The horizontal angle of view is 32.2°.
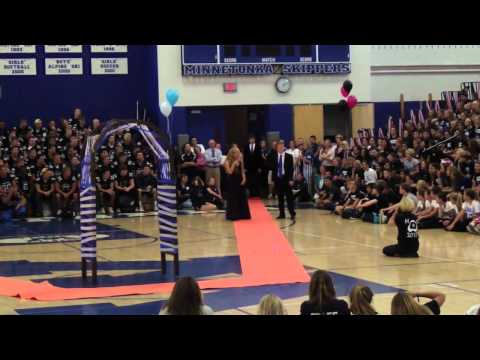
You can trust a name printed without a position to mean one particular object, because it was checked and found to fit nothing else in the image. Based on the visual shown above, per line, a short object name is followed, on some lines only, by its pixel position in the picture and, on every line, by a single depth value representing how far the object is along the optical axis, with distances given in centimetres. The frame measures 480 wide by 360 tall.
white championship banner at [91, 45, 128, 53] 2713
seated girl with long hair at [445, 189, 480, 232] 1587
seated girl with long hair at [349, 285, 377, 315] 640
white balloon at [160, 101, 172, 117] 2392
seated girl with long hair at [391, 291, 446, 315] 586
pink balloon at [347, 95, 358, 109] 2636
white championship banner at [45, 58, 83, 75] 2700
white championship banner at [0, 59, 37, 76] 2655
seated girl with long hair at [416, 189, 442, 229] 1684
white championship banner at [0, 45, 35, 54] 2619
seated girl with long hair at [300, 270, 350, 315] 670
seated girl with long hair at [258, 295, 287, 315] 593
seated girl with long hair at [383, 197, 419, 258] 1288
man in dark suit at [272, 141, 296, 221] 1883
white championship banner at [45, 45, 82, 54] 2670
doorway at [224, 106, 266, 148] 2853
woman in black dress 1880
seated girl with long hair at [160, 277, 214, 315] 620
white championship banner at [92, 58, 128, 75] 2750
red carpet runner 1064
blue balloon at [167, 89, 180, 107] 2425
